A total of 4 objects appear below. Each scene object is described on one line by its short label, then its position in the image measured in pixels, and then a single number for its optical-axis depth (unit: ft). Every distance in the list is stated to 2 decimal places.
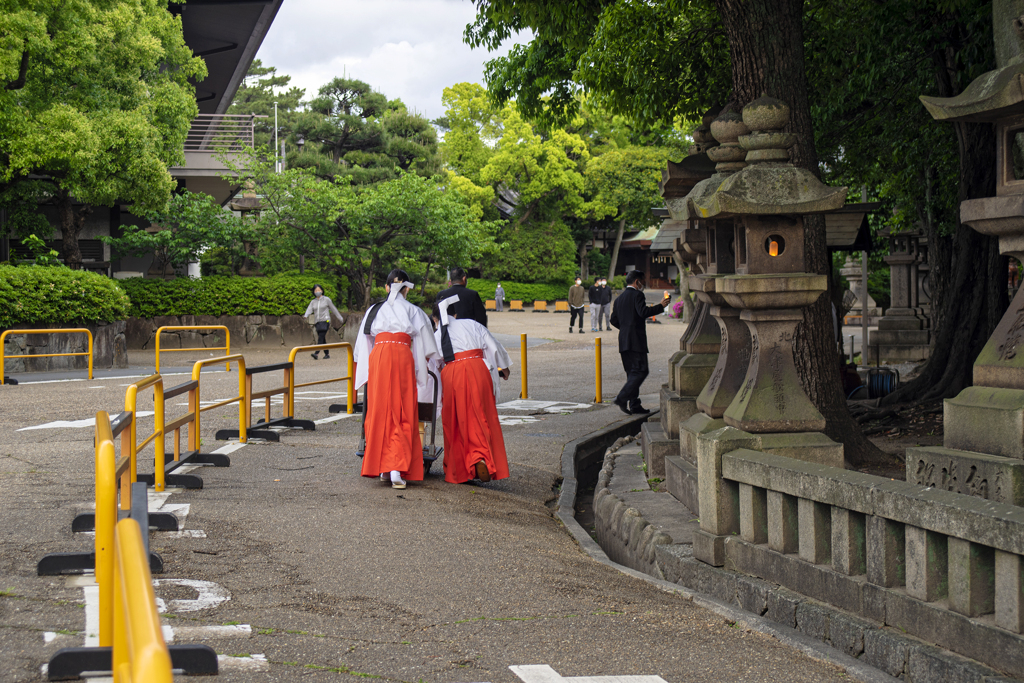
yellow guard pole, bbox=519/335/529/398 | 45.41
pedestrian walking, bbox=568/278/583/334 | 100.22
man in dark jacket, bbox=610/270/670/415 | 39.58
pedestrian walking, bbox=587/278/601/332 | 101.55
